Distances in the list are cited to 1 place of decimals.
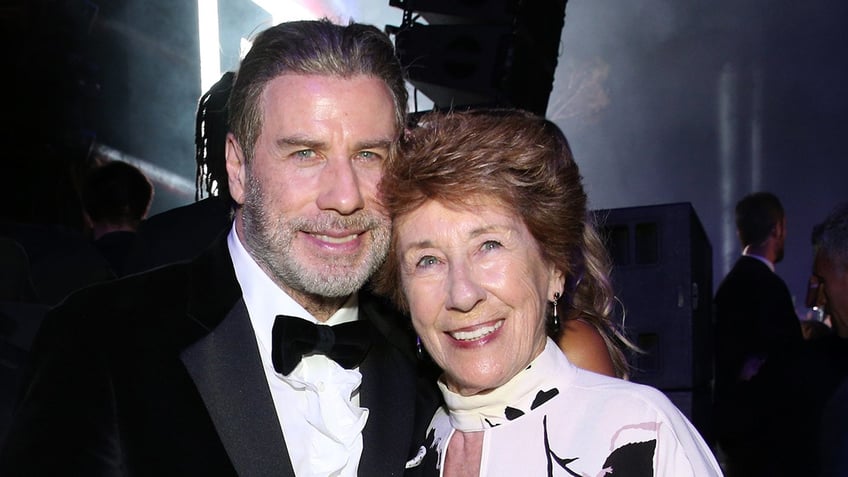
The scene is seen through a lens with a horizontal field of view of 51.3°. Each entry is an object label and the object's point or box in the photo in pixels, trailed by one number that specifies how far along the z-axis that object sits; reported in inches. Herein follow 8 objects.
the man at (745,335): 150.3
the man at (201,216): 91.1
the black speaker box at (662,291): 121.9
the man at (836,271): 120.4
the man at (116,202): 145.0
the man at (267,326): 62.1
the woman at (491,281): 68.9
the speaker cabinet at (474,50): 160.6
